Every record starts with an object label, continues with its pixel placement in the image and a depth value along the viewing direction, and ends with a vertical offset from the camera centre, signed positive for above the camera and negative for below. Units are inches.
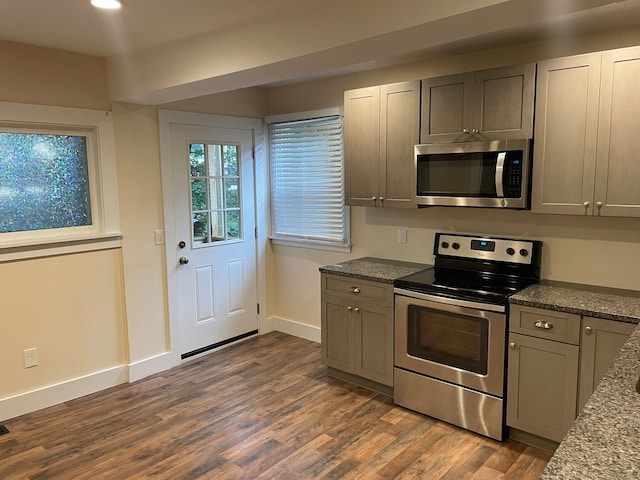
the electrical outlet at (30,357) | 126.3 -43.4
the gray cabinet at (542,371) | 99.0 -39.3
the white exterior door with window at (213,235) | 157.8 -15.0
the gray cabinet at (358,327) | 129.1 -38.8
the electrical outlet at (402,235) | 147.7 -14.0
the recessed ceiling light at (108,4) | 87.8 +35.4
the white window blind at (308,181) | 162.4 +3.4
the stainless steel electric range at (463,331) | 109.1 -34.3
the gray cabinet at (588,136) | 97.3 +11.1
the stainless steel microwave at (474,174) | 110.5 +3.8
